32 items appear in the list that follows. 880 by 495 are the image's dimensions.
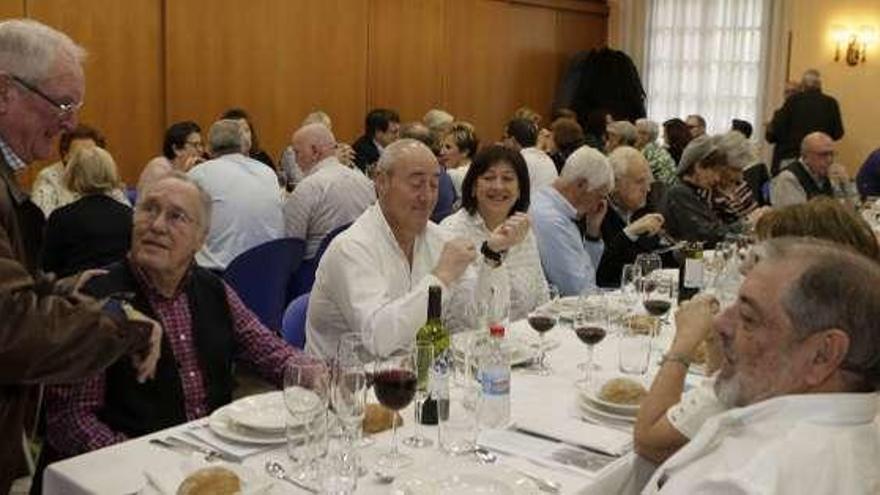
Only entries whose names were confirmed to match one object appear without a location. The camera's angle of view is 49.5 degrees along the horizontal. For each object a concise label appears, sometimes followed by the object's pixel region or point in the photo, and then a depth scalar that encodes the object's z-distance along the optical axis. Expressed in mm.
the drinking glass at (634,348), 2758
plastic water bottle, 2301
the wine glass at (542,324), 2900
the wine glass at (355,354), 2129
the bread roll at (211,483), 1784
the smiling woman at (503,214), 3967
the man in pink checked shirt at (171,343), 2400
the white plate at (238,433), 2129
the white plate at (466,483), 1883
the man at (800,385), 1631
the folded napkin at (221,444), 2088
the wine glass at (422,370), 2248
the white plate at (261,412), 2150
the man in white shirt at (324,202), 5664
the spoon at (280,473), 1938
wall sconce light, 11336
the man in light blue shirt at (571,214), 4465
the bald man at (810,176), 7246
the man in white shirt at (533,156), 6746
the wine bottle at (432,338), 2270
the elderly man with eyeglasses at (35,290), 1914
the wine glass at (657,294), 3309
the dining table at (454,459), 1954
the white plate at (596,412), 2338
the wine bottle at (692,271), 3617
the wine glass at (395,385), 2088
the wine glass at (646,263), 3658
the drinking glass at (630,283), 3702
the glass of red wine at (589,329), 2686
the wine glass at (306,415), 1950
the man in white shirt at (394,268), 2994
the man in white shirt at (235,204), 5504
